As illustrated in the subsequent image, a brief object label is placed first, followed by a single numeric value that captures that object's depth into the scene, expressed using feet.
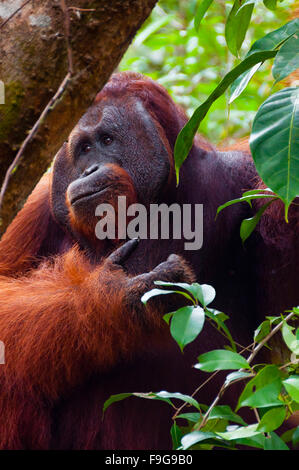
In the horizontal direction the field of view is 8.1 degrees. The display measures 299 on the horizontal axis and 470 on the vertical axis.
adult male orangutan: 12.72
